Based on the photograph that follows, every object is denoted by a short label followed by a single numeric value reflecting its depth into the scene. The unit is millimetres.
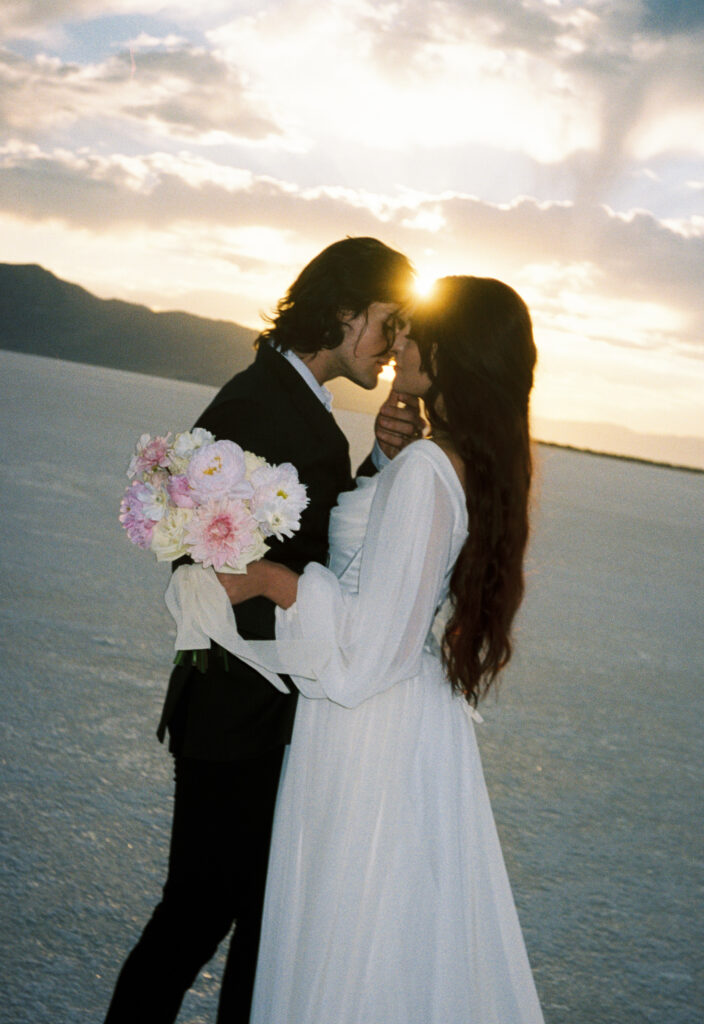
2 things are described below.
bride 2305
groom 2400
